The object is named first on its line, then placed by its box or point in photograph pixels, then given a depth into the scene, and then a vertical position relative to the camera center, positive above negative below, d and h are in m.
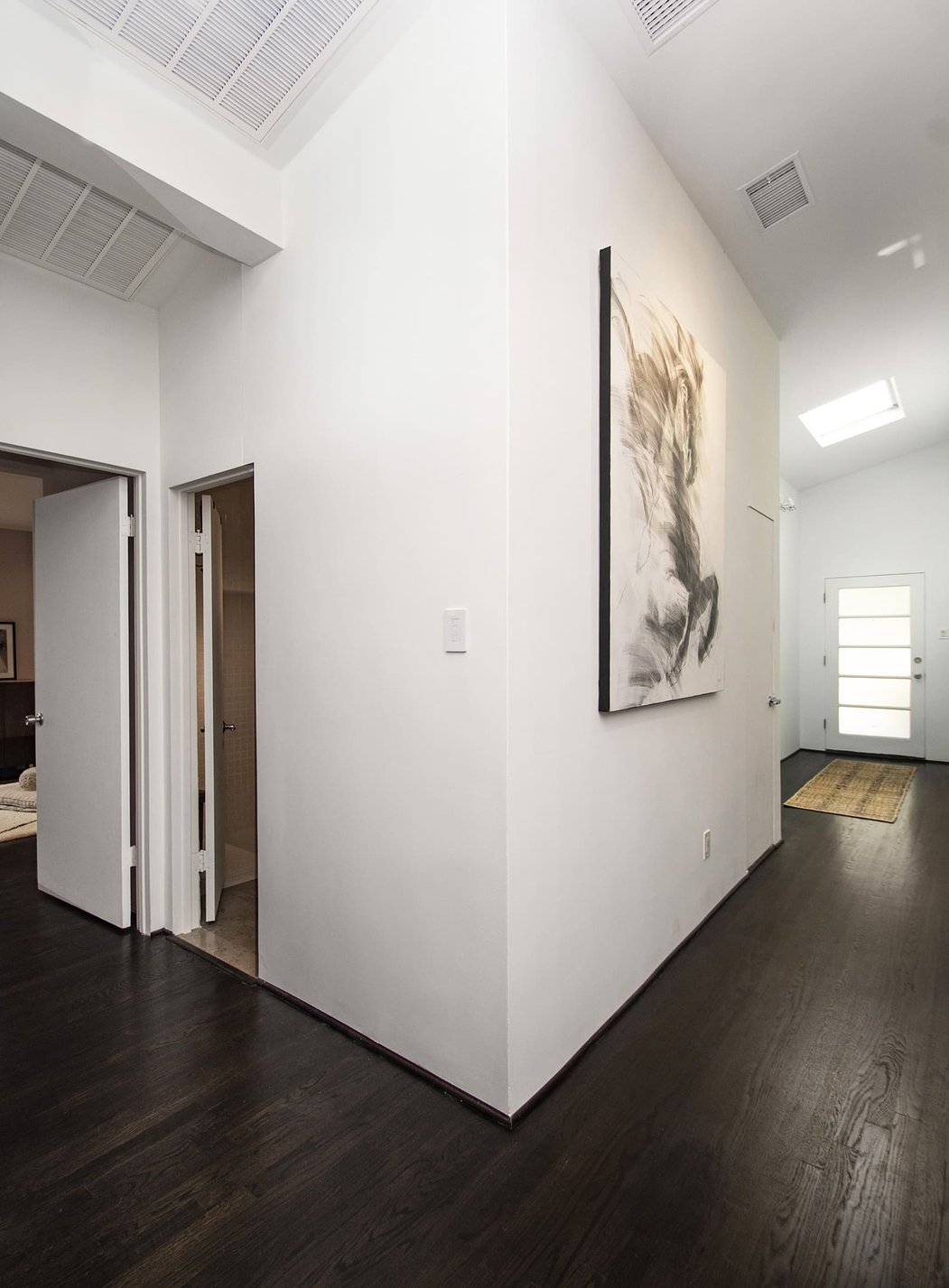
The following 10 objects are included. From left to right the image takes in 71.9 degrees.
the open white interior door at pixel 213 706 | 3.07 -0.36
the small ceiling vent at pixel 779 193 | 2.77 +1.92
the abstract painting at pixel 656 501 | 2.11 +0.48
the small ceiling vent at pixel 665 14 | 1.98 +1.89
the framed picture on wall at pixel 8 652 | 7.04 -0.20
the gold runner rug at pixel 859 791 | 5.27 -1.47
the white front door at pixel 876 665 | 7.34 -0.44
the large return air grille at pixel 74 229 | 2.27 +1.55
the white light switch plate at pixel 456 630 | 1.81 +0.00
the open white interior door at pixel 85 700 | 3.01 -0.33
